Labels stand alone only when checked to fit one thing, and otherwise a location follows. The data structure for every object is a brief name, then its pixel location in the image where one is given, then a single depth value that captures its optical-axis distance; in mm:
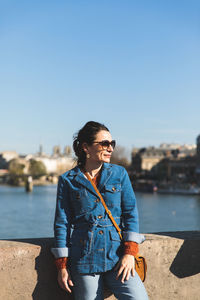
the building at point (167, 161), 113625
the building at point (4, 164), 193000
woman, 3275
